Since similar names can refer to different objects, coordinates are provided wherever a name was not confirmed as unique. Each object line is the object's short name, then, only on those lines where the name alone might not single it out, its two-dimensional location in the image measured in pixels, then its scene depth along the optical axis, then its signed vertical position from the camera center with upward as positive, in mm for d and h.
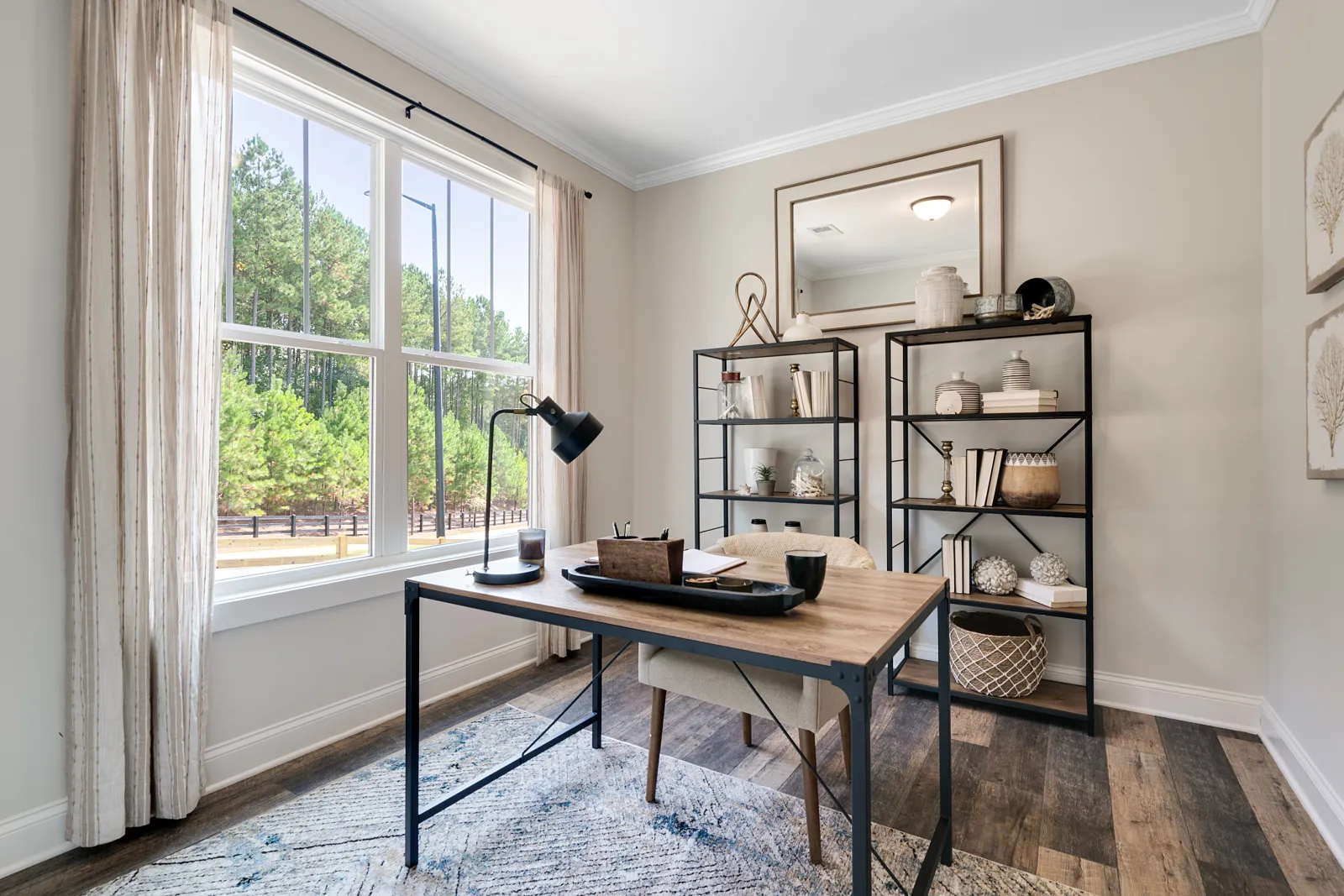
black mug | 1473 -285
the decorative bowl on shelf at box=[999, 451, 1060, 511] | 2629 -150
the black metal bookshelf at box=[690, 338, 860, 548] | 3111 +122
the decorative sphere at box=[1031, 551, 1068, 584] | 2723 -527
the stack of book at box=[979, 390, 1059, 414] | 2676 +186
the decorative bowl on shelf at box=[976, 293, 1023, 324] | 2686 +578
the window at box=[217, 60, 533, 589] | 2309 +436
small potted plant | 3398 -184
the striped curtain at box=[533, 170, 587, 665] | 3389 +493
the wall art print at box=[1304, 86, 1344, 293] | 1757 +702
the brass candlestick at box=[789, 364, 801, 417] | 3342 +251
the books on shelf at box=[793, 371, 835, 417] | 3223 +269
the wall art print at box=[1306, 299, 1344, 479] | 1769 +140
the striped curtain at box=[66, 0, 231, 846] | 1776 +145
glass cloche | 3279 -170
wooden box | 1543 -279
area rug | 1650 -1123
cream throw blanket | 2172 -355
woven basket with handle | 2654 -898
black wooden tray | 1353 -336
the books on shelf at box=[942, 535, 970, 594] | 2869 -525
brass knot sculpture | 3496 +740
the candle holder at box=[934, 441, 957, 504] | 2955 -138
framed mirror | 3008 +1067
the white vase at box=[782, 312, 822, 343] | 3328 +602
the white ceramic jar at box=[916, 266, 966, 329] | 2824 +653
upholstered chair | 1646 -671
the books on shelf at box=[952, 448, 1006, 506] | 2756 -133
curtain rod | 2217 +1462
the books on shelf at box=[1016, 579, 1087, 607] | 2641 -616
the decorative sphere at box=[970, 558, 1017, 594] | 2791 -569
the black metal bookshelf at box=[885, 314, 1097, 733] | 2549 -272
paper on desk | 1795 -344
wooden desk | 1081 -372
